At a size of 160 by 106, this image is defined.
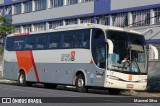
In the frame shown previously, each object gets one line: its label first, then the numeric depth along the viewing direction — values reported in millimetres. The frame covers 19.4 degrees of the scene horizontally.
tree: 54500
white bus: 23766
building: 40625
